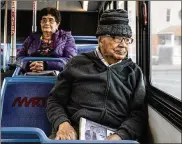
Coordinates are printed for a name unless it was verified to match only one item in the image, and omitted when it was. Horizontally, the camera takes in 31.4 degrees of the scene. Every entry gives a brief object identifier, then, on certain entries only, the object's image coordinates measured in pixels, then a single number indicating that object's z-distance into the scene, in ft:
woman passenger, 9.29
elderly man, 5.57
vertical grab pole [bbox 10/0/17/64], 11.75
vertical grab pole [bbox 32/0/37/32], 13.56
